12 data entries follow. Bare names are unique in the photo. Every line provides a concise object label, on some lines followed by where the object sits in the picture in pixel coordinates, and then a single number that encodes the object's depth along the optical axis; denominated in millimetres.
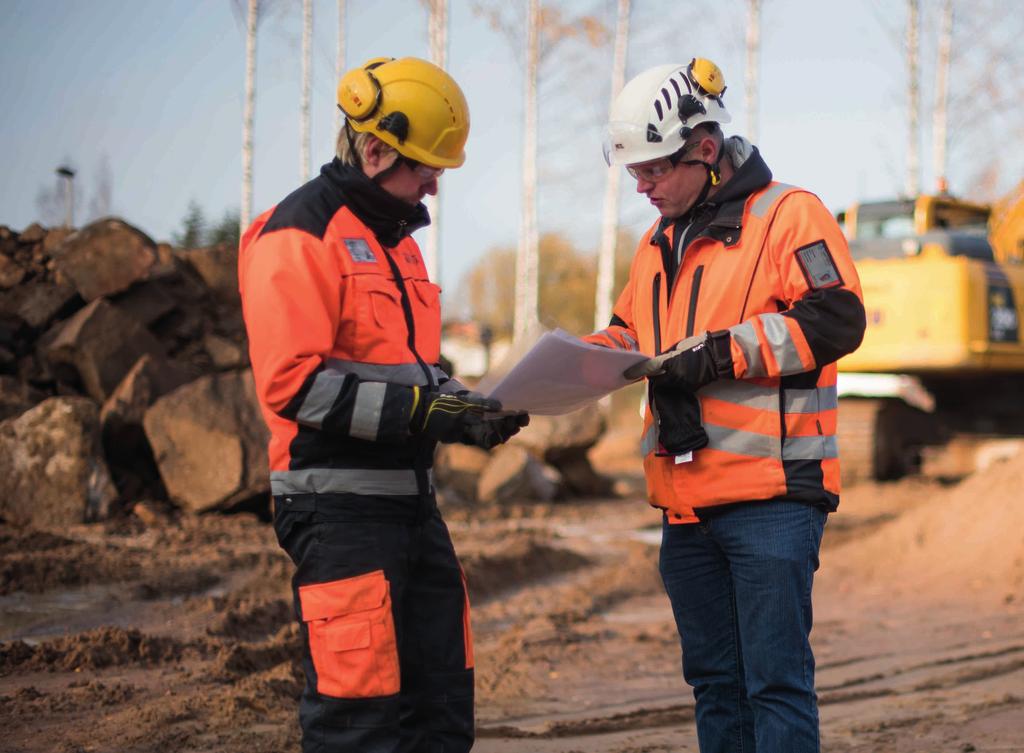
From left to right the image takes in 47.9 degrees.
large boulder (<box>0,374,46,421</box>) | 9281
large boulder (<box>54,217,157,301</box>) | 10414
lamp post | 13031
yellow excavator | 11109
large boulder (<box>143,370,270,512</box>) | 9227
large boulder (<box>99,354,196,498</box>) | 9586
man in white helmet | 3109
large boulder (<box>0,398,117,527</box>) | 8727
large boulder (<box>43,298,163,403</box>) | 9922
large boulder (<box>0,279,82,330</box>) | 10336
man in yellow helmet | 2850
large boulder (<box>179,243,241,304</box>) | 11648
